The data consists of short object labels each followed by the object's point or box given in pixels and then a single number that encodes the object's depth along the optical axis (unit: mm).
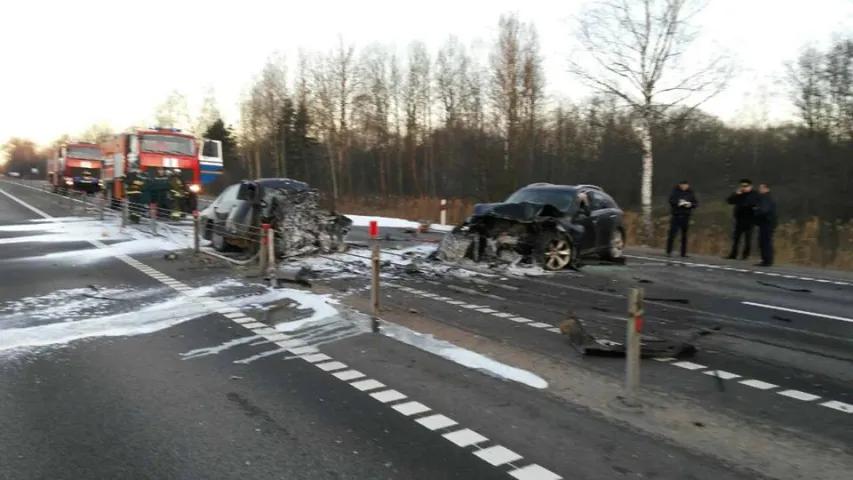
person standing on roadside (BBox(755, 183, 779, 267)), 13977
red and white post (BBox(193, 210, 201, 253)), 14727
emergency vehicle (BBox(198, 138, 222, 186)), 28688
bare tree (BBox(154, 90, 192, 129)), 74225
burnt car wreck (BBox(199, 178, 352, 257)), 13836
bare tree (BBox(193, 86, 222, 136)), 72062
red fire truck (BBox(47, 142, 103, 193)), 39406
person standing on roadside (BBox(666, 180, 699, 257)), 15406
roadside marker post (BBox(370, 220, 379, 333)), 7903
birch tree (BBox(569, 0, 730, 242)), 19609
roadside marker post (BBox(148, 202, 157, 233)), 19422
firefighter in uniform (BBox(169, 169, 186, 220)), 23834
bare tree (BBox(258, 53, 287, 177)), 55406
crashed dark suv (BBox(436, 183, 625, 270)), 12773
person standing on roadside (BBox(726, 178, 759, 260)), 14609
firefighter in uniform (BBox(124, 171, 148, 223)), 22034
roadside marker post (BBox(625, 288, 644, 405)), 5008
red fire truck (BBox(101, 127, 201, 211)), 25312
